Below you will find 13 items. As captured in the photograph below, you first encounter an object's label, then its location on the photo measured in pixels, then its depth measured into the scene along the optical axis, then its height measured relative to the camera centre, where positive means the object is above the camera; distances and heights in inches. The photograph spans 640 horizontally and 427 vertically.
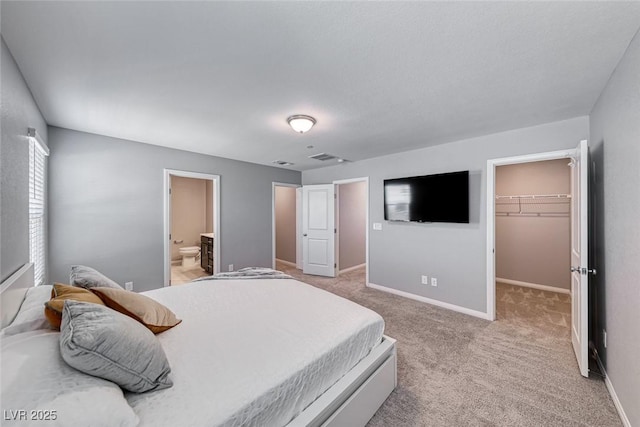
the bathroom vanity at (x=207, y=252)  203.8 -33.3
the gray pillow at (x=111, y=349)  35.9 -21.2
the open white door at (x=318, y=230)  203.9 -13.5
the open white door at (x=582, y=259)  78.2 -14.9
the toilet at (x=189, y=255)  224.1 -38.4
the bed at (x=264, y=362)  38.9 -29.9
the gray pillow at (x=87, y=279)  59.7 -16.4
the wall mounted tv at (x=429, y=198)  129.0 +9.3
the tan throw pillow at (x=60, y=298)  45.1 -16.8
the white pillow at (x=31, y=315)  44.1 -20.3
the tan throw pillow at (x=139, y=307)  54.8 -22.1
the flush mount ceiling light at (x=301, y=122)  98.7 +37.6
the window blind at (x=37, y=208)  85.7 +2.1
